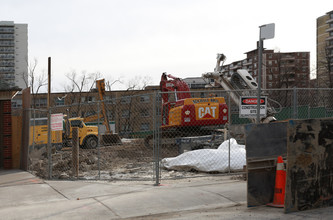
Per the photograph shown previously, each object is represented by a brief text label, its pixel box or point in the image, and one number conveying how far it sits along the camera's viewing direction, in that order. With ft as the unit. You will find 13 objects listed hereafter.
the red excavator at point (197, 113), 56.70
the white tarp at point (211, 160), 35.24
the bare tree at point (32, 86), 217.36
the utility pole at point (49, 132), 35.20
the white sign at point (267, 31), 25.54
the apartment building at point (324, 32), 335.57
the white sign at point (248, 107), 28.43
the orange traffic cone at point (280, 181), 22.06
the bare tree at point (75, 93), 220.33
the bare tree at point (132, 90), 227.34
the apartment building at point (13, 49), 406.62
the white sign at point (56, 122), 35.06
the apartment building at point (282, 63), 357.90
